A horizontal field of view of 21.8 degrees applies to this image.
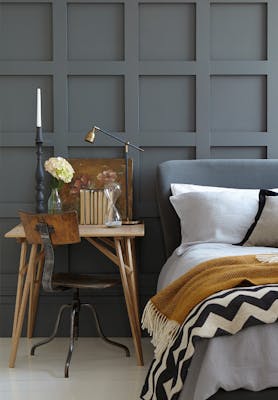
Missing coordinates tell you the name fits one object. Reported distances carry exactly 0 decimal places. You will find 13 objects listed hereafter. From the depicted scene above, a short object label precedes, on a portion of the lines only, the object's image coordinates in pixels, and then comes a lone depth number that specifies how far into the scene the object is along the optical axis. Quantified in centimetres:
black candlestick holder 435
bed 245
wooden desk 392
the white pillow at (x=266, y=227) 394
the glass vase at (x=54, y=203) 430
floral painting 448
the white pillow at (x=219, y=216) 402
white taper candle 431
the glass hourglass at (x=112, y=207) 416
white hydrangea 427
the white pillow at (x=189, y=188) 425
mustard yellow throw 277
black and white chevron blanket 248
